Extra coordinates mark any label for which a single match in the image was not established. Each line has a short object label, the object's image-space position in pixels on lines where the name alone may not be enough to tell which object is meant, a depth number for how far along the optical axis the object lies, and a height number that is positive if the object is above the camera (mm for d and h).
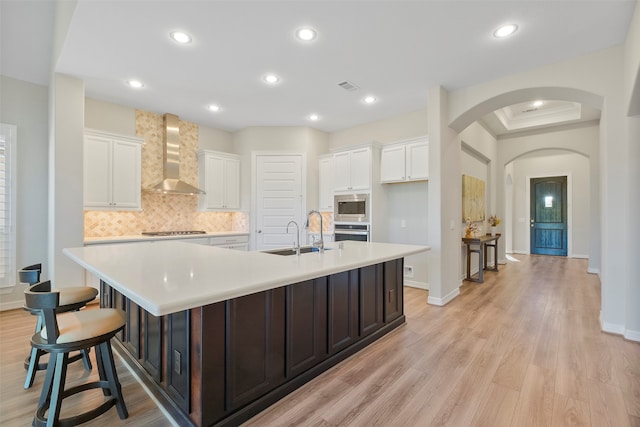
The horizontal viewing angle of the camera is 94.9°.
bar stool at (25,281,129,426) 1543 -719
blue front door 8680 -78
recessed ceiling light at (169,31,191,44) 2822 +1728
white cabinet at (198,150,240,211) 5551 +641
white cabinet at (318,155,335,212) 5715 +594
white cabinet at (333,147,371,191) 5074 +779
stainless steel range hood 5078 +973
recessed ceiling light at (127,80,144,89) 3875 +1738
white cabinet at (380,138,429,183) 4629 +854
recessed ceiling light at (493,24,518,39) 2717 +1733
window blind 3709 +120
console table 5344 -680
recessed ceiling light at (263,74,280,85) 3740 +1745
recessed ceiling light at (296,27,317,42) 2776 +1730
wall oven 5095 -337
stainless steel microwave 5090 +105
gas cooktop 4786 -341
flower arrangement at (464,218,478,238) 5691 -325
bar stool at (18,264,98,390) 2139 -685
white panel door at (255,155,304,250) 5758 +295
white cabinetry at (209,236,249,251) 5292 -545
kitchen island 1589 -739
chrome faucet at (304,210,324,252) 2791 -307
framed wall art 5516 +304
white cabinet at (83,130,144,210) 4156 +621
